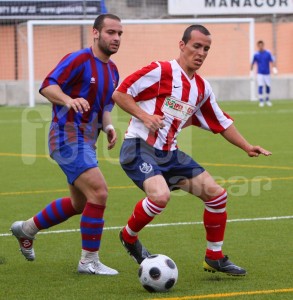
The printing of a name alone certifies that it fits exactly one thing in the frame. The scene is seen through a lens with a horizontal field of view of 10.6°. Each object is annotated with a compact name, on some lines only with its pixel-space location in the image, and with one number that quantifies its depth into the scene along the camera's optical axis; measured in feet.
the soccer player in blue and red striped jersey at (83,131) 39.09
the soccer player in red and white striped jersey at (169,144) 38.40
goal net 178.91
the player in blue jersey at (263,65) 172.18
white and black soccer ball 34.97
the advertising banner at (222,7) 201.53
